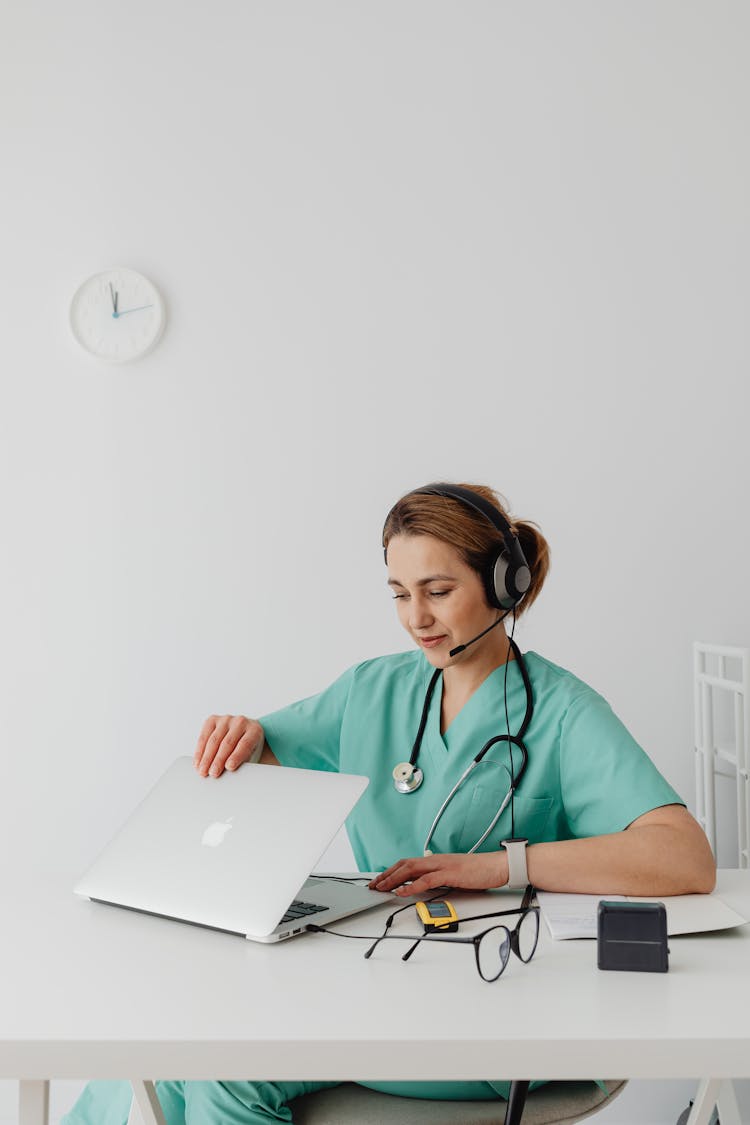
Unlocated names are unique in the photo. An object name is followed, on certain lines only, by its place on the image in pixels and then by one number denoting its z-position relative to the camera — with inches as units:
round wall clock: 88.0
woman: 43.1
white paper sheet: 37.8
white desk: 28.6
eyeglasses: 34.2
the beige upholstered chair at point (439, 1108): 39.1
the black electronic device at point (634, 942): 34.1
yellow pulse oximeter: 38.5
